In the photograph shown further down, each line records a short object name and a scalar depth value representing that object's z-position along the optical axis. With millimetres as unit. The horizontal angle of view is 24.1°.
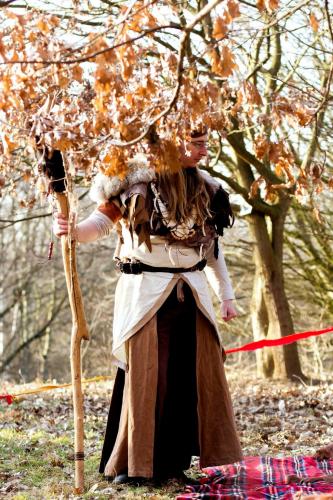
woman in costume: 4328
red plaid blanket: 4055
